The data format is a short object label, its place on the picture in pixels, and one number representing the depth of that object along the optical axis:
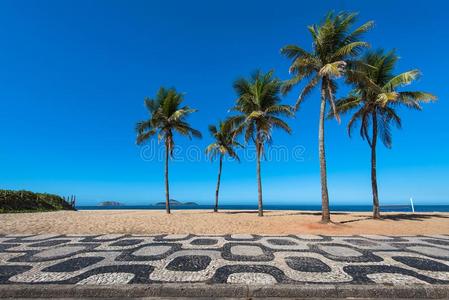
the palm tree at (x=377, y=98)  14.72
